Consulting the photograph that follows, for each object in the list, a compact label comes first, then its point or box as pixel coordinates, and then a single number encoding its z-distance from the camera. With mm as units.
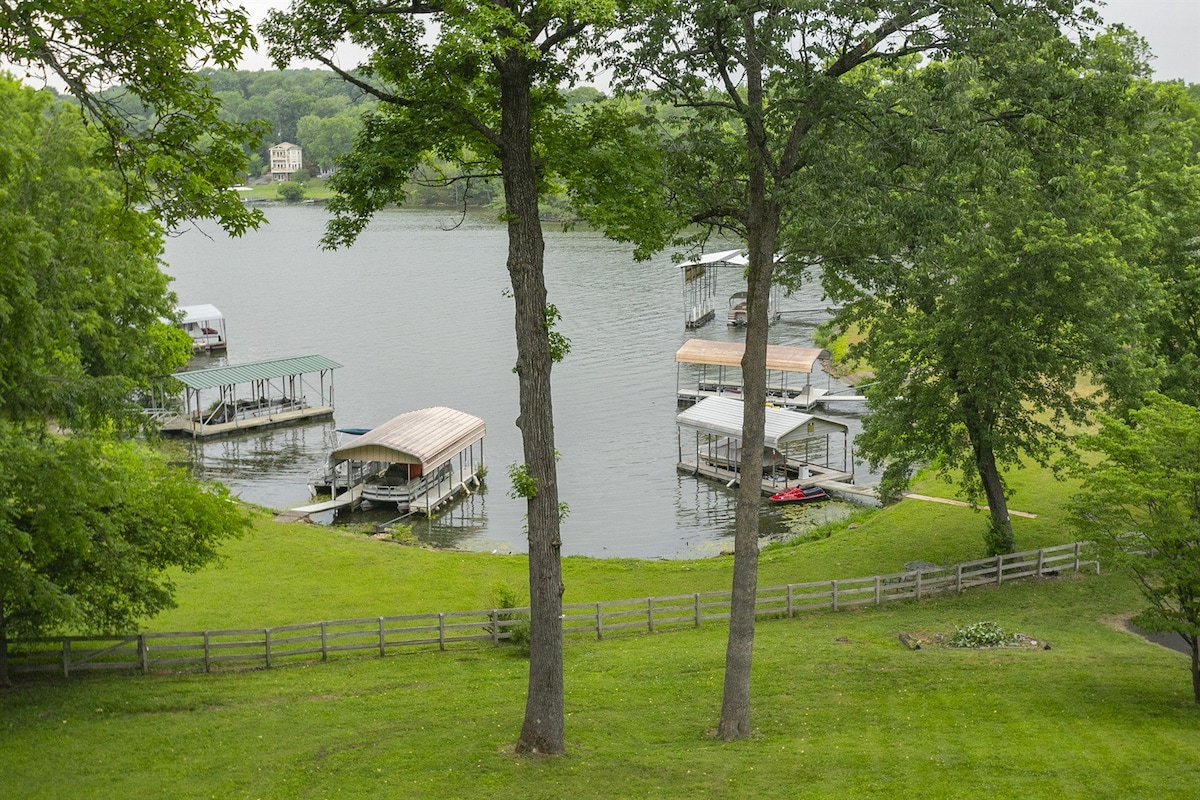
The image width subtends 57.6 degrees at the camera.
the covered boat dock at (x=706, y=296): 72688
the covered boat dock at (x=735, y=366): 54000
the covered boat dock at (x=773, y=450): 42875
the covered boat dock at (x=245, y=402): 50469
